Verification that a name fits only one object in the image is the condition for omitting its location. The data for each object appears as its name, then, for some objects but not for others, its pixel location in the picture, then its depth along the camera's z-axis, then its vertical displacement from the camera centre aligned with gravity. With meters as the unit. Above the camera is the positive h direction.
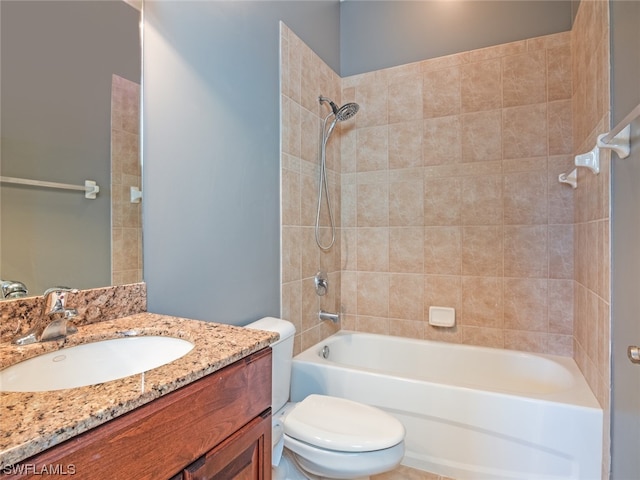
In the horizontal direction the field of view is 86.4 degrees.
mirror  0.86 +0.29
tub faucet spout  2.18 -0.50
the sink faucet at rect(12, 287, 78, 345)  0.82 -0.20
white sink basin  0.73 -0.30
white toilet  1.23 -0.73
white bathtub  1.38 -0.79
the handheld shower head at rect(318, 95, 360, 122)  2.06 +0.80
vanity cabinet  0.50 -0.35
